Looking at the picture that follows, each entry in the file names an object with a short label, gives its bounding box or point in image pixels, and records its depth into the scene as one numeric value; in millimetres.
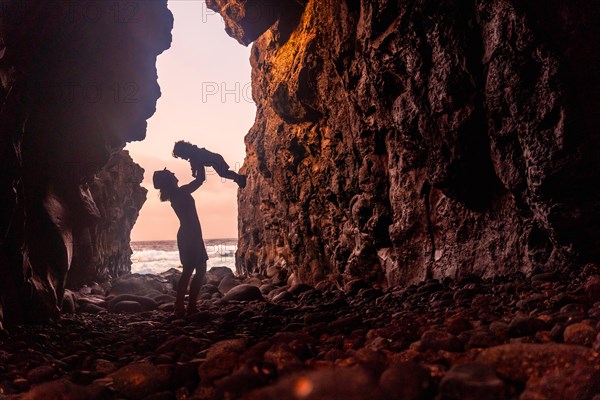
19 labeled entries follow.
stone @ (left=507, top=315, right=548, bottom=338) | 2414
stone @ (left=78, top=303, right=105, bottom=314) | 8352
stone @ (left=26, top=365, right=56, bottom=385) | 2732
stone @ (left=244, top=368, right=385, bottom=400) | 1374
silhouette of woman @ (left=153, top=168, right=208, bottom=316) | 6316
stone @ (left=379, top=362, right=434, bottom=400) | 1547
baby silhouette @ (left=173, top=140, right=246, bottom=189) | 6559
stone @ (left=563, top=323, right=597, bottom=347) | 2072
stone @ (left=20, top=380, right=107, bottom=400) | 2059
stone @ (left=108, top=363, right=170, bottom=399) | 2254
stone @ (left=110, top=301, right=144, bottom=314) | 8188
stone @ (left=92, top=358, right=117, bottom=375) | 2869
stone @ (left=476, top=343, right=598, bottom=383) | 1719
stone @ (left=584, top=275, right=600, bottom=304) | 3158
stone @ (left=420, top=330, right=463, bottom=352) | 2227
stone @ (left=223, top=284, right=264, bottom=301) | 9266
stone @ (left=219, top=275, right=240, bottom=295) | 14216
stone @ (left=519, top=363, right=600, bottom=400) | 1531
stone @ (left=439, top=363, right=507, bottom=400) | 1528
